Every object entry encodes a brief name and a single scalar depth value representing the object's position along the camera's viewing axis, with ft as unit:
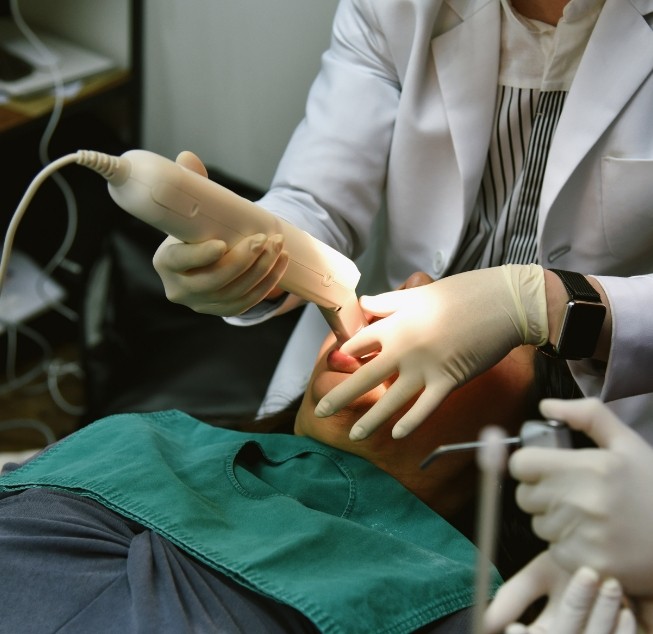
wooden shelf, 5.91
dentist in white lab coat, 3.87
